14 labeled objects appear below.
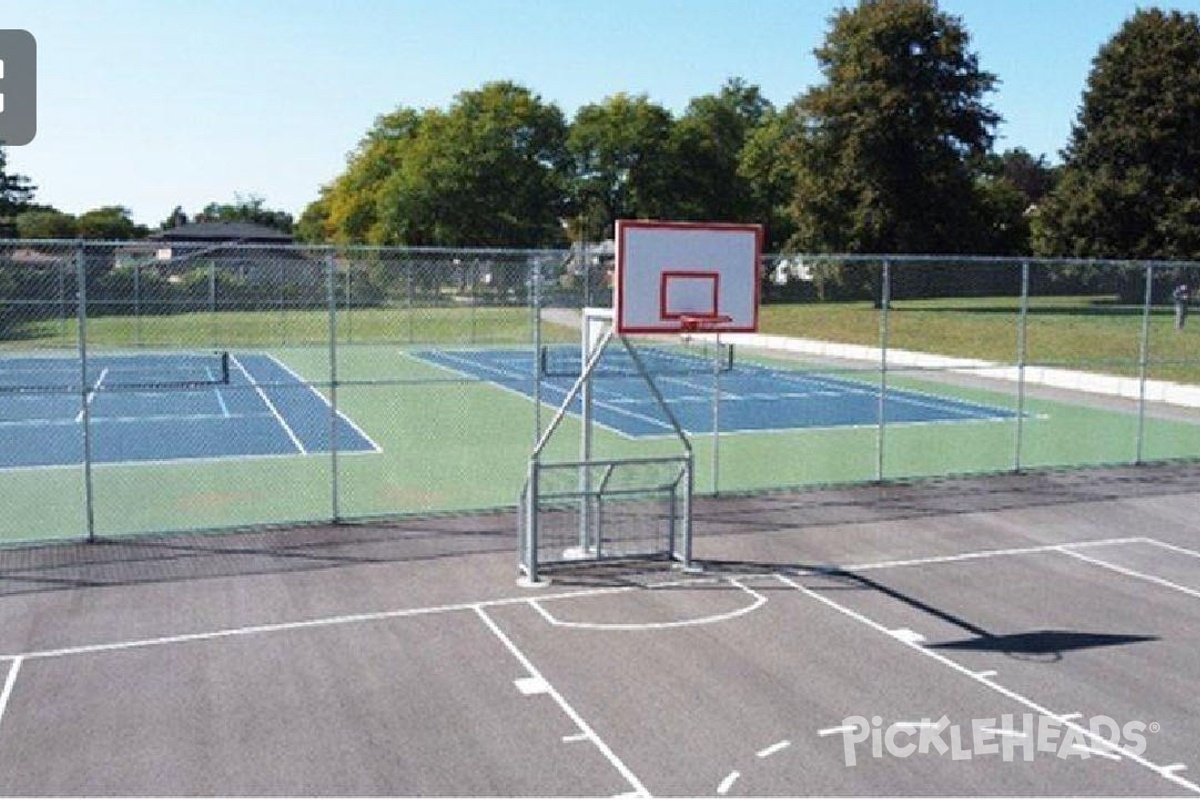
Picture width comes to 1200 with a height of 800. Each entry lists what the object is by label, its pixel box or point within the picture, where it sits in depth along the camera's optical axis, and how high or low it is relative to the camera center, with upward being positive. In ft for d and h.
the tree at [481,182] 217.36 +19.52
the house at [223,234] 258.37 +10.56
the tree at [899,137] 169.48 +23.17
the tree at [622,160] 227.20 +25.21
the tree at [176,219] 457.51 +24.17
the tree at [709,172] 228.63 +23.38
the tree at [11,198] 196.24 +14.38
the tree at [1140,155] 159.94 +20.20
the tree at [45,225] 266.77 +12.16
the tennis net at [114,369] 99.55 -8.59
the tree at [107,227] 319.88 +14.61
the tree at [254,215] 460.55 +26.09
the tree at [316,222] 341.76 +18.18
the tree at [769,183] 229.86 +21.84
